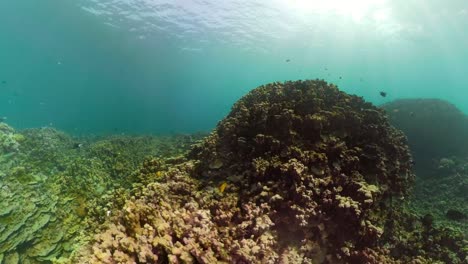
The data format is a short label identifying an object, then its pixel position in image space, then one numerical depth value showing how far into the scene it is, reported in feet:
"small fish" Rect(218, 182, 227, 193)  19.47
